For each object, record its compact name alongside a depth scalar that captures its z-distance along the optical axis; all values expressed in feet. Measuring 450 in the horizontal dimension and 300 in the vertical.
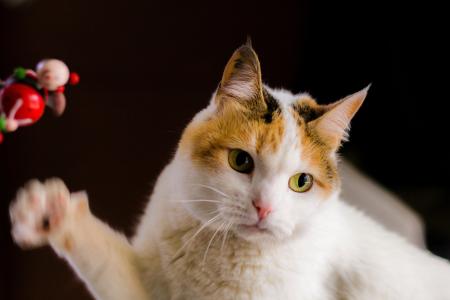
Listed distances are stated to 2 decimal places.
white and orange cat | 2.71
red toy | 2.35
